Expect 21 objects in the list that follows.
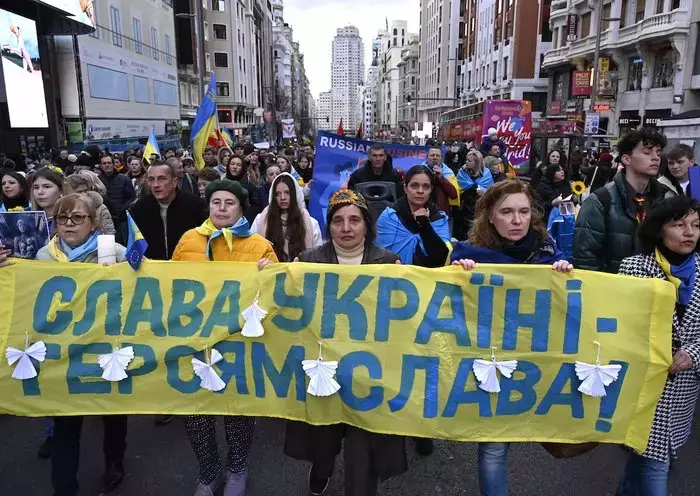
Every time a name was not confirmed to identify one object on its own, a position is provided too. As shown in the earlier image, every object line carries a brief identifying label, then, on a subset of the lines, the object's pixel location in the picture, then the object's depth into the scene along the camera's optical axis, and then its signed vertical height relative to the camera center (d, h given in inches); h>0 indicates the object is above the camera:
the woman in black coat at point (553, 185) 317.7 -28.0
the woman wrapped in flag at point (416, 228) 149.5 -25.0
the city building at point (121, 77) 894.4 +112.6
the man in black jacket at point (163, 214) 173.3 -24.3
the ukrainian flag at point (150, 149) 402.6 -9.5
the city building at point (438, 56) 2935.5 +470.1
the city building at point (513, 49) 1915.6 +317.5
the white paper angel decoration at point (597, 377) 108.7 -46.5
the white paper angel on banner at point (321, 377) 110.2 -47.4
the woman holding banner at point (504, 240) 110.6 -22.1
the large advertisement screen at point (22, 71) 681.6 +82.0
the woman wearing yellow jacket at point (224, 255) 120.3 -28.0
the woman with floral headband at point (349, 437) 110.0 -61.7
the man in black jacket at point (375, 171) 263.9 -16.6
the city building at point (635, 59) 1061.1 +167.2
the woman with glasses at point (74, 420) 116.7 -60.7
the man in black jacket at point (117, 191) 305.1 -30.9
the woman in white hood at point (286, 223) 178.2 -28.2
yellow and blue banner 110.3 -41.5
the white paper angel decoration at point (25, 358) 116.0 -46.1
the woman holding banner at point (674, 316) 103.2 -33.9
